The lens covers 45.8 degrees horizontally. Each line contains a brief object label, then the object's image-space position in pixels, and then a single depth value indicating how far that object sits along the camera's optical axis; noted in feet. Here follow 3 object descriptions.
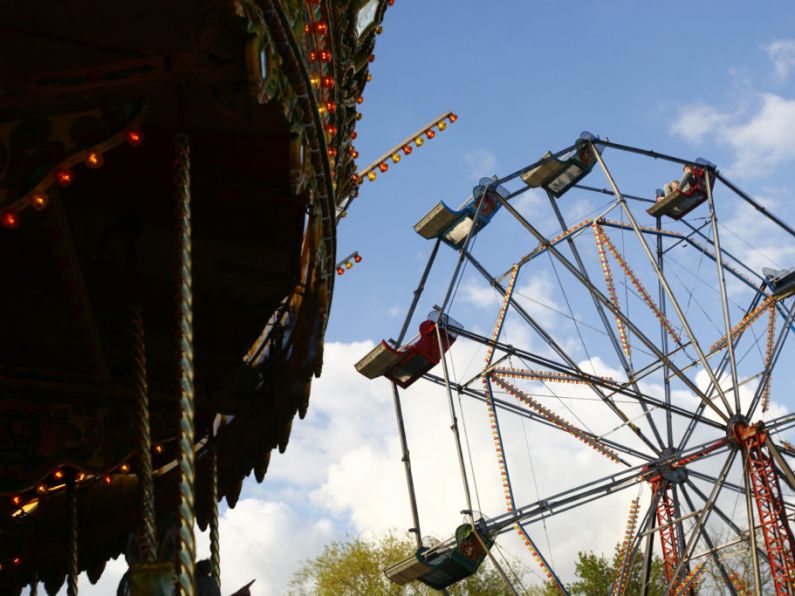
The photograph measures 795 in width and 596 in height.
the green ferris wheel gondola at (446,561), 50.55
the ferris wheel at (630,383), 47.32
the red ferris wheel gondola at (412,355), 55.98
